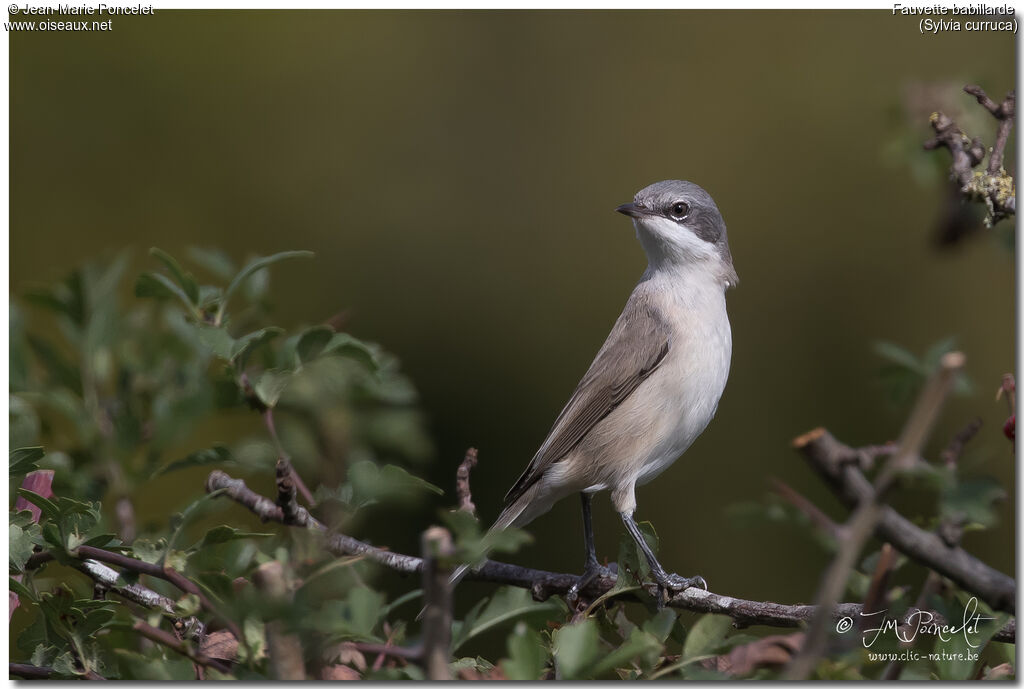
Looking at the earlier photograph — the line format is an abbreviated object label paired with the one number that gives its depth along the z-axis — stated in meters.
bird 6.46
